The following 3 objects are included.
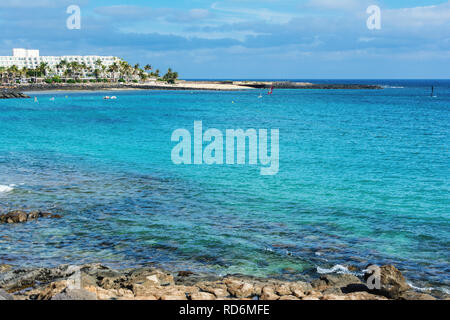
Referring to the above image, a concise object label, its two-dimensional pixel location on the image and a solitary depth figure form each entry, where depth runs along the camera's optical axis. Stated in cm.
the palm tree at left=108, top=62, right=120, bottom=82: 19530
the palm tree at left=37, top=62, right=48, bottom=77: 18366
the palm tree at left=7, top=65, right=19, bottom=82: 16862
